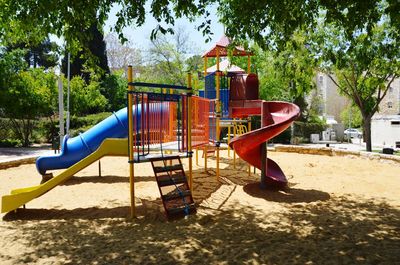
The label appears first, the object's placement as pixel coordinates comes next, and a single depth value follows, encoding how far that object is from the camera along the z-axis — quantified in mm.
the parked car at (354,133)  45391
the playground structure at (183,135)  6070
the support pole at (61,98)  15148
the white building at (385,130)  29723
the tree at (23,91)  19875
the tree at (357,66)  16125
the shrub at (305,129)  31625
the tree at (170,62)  35031
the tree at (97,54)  34344
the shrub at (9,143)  21641
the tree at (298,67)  17734
